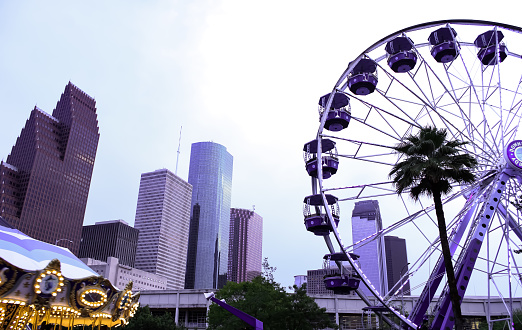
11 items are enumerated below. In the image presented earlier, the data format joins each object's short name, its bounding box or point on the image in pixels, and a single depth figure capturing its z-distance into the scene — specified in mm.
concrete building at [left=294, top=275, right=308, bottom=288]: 155000
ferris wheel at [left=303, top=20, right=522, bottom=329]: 23953
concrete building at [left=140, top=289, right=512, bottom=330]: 51531
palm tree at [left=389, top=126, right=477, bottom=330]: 20234
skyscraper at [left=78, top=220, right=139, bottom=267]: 197075
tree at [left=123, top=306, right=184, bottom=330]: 45069
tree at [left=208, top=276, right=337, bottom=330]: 37094
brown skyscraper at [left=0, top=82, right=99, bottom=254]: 159375
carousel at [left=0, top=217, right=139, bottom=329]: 17812
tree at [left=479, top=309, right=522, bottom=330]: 41156
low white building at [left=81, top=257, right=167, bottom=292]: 143000
